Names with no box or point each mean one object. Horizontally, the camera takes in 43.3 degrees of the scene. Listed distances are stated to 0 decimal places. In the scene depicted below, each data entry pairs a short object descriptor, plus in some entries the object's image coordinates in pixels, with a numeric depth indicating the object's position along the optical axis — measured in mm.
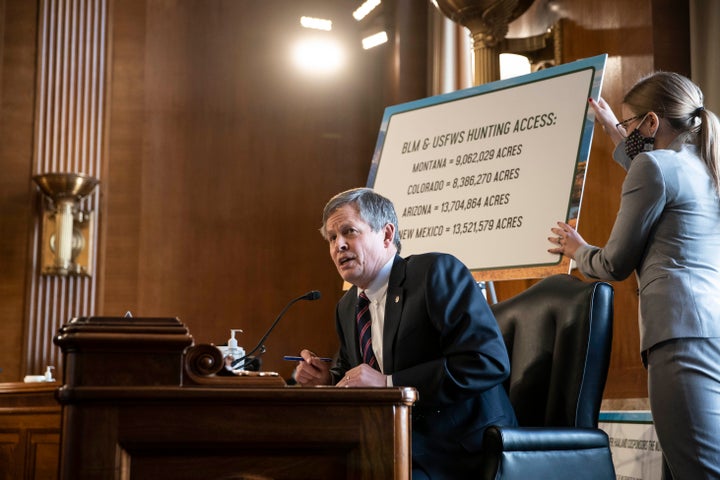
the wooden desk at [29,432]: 2740
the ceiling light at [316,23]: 6477
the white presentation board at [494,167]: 3316
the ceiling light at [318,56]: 6488
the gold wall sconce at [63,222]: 5832
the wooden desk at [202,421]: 1189
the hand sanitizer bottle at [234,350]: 3191
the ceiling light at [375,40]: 6266
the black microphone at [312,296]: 2686
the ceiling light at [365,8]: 6141
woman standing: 2150
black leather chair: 1958
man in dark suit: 2006
